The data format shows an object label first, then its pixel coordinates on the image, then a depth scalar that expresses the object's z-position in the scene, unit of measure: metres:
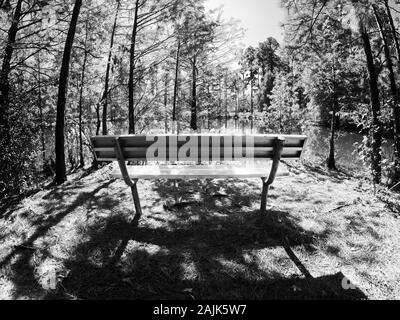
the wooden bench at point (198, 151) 3.46
